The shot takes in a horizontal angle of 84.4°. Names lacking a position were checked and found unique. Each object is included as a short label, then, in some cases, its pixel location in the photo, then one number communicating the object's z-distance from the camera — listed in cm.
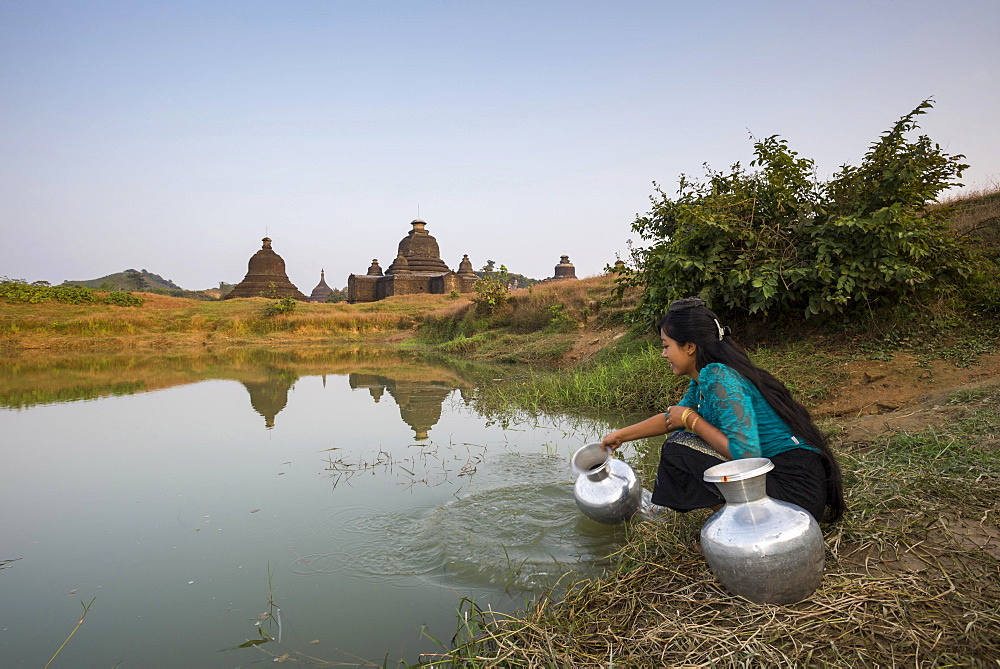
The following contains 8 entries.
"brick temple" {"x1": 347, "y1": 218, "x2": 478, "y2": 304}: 3806
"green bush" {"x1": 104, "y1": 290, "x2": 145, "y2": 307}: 2564
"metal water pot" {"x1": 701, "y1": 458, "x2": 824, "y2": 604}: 196
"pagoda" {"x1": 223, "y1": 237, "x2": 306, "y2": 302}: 3897
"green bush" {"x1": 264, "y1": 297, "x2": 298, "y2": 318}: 2461
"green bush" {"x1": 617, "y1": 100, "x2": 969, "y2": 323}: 597
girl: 233
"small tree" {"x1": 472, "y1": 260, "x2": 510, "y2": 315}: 1709
